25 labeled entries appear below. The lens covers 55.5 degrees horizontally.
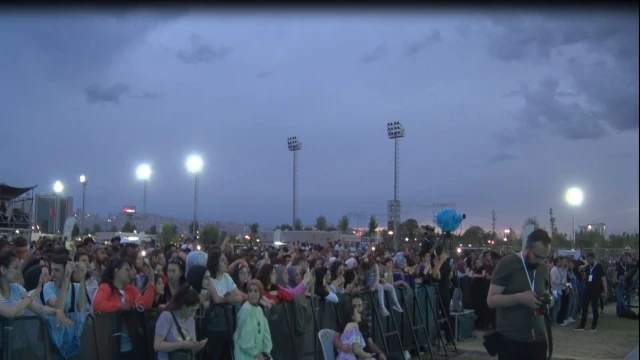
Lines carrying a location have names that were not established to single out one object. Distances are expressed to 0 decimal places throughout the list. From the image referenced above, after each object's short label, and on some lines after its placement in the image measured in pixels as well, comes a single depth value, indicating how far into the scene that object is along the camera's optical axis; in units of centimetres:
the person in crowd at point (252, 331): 723
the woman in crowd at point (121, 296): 659
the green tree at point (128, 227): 5557
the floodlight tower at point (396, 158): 3267
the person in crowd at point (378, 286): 1065
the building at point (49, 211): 3472
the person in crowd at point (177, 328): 635
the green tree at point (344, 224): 6312
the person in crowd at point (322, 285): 954
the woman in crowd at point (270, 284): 825
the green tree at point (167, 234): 4638
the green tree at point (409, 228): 4708
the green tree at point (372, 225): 5322
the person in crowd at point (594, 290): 1745
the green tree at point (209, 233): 4418
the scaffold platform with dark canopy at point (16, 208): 3030
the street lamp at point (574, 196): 3093
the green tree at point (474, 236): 4566
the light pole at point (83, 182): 2892
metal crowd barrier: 592
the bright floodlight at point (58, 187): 3475
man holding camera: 588
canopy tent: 3123
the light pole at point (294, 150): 4094
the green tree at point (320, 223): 6812
